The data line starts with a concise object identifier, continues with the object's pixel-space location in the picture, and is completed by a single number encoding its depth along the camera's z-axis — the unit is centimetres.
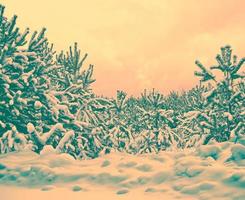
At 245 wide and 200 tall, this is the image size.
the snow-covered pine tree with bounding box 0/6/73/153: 1185
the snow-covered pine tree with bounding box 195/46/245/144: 1535
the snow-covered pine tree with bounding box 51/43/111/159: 1444
